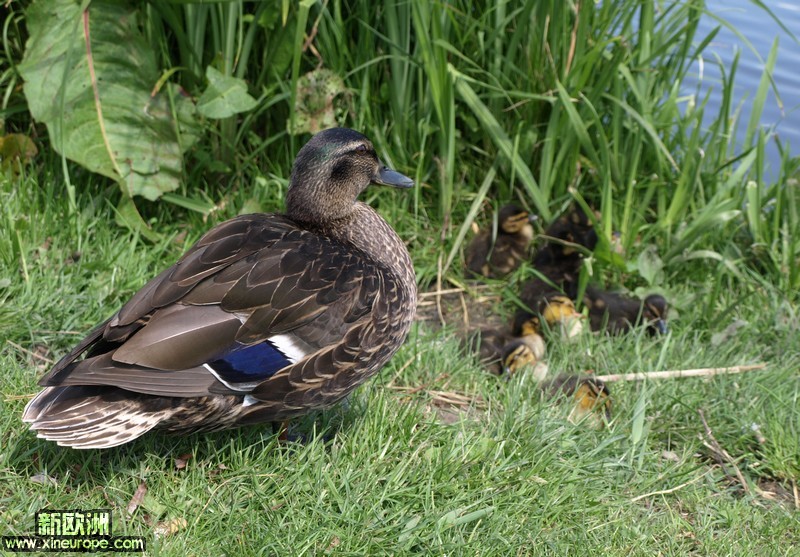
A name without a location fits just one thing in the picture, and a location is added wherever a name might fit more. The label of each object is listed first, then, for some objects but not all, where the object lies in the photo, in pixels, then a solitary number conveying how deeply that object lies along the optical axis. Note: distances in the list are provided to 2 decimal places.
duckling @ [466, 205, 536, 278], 4.28
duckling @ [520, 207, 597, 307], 4.24
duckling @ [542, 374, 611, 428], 3.29
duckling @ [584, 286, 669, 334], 3.97
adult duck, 2.53
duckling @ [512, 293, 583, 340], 3.95
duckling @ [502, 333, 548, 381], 3.63
